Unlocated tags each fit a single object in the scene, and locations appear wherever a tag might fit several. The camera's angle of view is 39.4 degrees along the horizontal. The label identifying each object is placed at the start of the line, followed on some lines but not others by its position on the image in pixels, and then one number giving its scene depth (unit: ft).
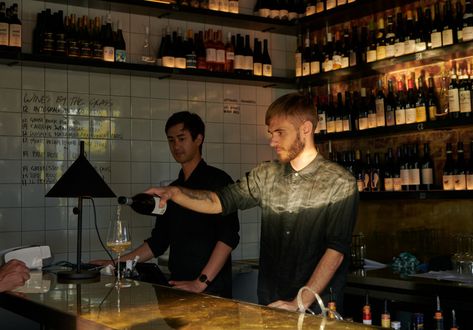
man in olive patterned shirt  7.28
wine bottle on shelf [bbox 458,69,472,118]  12.24
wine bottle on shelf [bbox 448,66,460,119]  12.41
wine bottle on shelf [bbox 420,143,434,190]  13.20
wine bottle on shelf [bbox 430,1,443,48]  12.73
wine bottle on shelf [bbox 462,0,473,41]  12.26
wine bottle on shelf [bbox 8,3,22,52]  12.53
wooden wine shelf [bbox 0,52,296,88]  12.75
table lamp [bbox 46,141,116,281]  8.54
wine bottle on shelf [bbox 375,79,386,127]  13.96
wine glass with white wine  7.75
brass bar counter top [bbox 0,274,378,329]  5.02
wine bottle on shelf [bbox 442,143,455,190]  12.63
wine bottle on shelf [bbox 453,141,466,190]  12.41
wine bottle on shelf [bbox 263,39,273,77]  15.90
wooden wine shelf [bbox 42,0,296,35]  13.87
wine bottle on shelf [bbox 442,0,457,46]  12.63
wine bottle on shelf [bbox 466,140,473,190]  12.28
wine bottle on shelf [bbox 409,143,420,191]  13.34
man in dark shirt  9.26
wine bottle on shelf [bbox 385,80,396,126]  13.70
